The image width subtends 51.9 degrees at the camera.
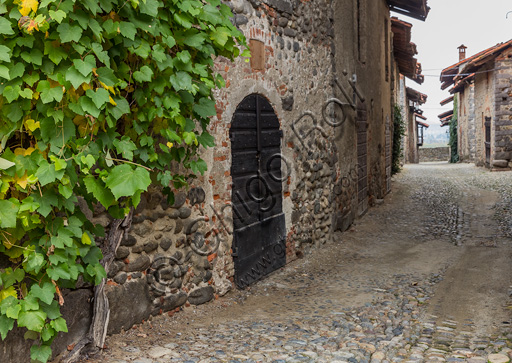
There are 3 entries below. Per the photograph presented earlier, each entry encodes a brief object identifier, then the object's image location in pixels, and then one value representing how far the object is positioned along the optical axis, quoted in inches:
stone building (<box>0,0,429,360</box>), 165.2
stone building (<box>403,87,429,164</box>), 1181.4
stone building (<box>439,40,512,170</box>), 688.4
